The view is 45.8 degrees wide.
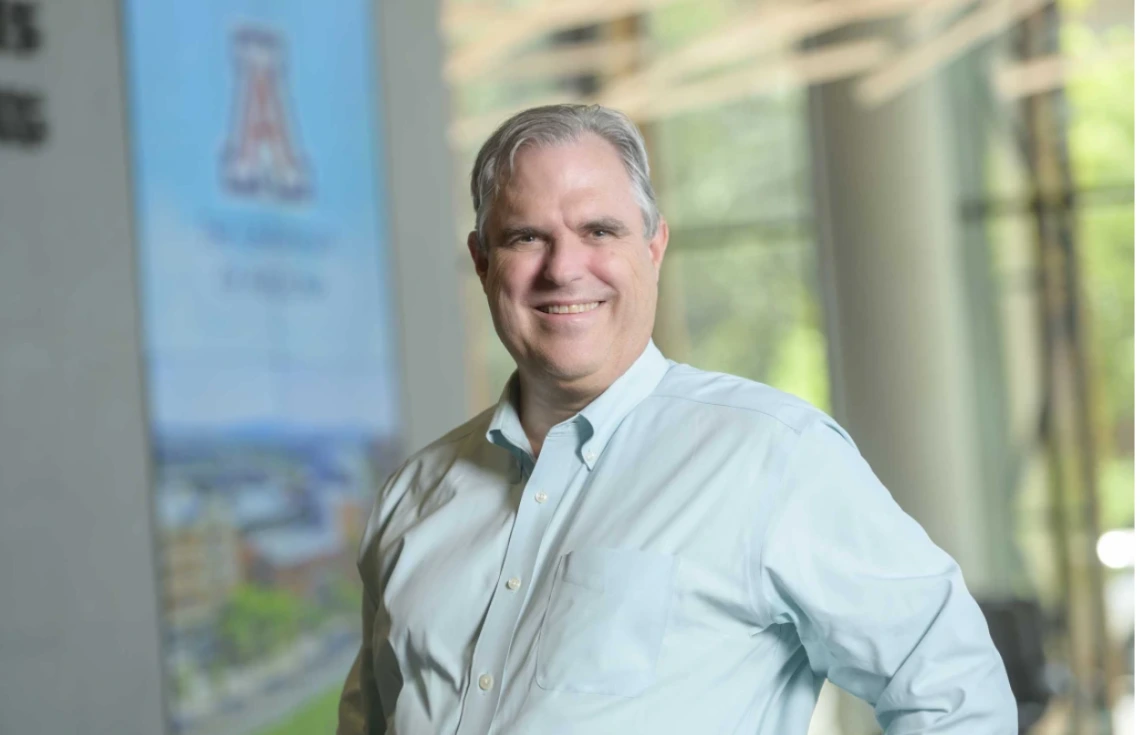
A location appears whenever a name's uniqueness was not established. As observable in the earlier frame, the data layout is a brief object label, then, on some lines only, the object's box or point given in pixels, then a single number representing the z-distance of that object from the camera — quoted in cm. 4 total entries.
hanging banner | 379
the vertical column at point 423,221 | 511
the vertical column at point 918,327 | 880
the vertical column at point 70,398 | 325
